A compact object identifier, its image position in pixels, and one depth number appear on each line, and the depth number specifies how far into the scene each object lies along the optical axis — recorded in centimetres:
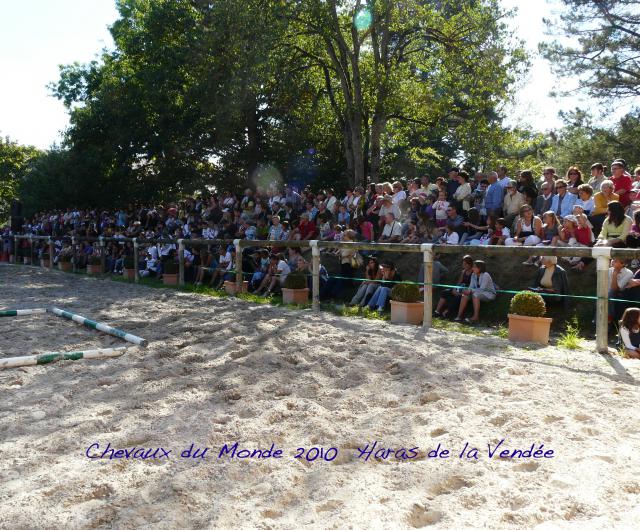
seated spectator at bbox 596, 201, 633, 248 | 712
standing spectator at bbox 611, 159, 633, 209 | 815
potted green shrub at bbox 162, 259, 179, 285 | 1335
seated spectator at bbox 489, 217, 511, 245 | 886
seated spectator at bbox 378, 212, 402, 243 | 1033
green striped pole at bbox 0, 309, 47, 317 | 730
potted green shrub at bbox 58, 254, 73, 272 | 1848
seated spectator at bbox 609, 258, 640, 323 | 644
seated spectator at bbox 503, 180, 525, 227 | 963
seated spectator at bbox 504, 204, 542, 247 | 841
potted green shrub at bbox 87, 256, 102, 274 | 1733
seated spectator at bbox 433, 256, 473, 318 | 820
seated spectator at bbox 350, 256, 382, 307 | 914
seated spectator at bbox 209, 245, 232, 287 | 1229
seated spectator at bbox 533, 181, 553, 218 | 934
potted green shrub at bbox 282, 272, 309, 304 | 961
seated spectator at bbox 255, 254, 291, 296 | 1066
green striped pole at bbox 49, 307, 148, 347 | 592
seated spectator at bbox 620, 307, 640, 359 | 551
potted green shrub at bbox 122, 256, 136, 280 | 1512
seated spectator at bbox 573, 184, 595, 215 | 841
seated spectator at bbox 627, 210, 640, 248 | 711
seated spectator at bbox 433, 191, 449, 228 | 1022
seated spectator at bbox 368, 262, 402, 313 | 877
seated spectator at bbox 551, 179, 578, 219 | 886
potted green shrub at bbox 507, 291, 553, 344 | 628
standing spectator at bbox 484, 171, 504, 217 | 1002
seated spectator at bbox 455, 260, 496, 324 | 793
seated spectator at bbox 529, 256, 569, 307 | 743
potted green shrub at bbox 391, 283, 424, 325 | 765
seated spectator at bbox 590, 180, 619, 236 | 811
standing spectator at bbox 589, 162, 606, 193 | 906
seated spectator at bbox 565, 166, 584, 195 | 918
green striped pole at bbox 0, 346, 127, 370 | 496
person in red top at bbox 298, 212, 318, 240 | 1197
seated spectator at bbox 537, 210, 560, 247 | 824
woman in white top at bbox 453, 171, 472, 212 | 1055
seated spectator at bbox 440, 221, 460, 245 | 963
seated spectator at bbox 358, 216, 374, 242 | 1084
